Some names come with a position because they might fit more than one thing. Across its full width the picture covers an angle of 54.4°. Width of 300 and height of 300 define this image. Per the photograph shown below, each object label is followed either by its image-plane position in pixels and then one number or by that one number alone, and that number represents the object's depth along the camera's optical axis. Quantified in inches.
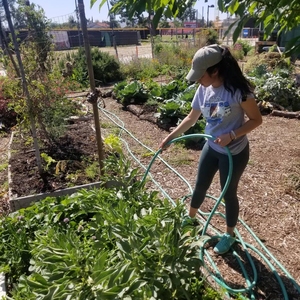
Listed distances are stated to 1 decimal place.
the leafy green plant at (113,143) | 105.3
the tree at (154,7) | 56.5
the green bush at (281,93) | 278.5
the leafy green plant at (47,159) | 151.1
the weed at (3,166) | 178.4
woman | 79.8
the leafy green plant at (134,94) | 304.7
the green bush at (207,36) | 656.7
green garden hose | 85.6
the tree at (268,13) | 59.8
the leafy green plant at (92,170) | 147.0
